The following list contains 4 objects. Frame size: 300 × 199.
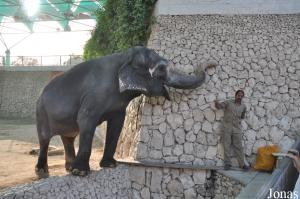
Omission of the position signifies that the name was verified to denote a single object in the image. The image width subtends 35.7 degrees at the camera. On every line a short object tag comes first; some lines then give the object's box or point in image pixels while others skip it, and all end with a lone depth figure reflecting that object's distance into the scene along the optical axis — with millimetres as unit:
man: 8758
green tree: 12094
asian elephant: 7773
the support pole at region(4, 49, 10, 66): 28012
